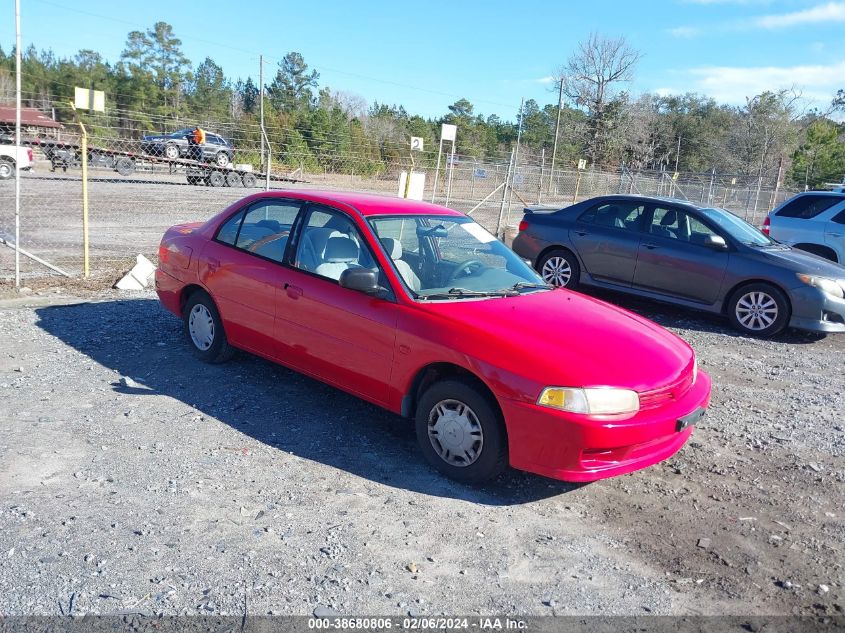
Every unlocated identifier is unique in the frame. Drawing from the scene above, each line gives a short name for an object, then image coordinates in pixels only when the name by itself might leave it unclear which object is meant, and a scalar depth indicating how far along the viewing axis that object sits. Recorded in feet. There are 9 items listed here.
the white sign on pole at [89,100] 28.95
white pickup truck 78.69
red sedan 12.40
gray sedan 26.35
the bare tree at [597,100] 174.66
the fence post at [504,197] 52.46
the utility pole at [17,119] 24.48
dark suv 93.91
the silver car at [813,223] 37.45
